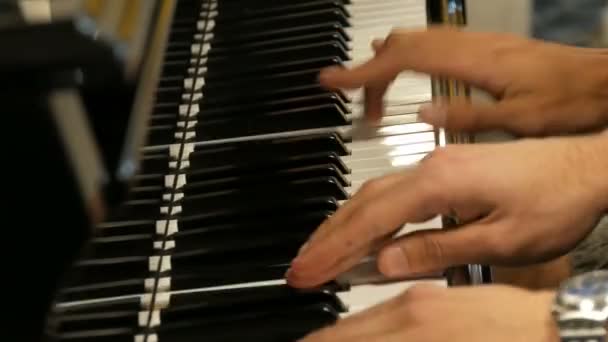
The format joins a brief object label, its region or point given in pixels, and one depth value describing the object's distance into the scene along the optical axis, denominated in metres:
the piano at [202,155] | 0.66
